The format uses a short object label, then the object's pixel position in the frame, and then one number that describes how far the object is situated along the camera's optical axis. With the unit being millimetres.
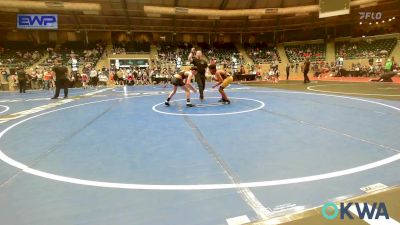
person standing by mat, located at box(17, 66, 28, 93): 17969
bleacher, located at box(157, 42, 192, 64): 33406
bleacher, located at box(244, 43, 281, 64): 36031
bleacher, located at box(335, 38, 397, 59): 30728
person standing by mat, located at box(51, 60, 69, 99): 13117
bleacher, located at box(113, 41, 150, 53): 34156
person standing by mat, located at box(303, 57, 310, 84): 18844
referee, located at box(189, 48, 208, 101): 10617
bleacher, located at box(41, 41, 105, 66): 30469
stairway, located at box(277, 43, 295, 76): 35450
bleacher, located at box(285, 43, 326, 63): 35188
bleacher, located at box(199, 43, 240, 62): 35422
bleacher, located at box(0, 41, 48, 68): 28453
